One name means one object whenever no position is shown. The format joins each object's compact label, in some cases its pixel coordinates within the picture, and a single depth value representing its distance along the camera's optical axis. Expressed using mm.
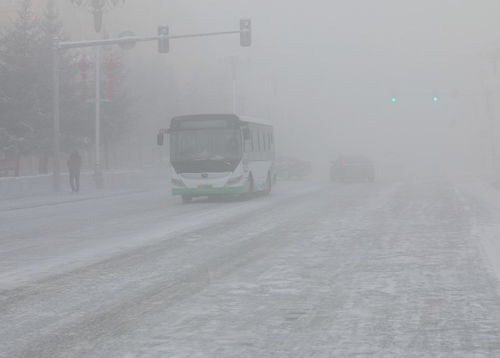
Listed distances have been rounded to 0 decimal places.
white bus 26672
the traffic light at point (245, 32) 30717
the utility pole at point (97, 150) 39062
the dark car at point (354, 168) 45375
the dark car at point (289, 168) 55375
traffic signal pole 30766
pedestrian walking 36406
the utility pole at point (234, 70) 68244
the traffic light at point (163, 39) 30812
